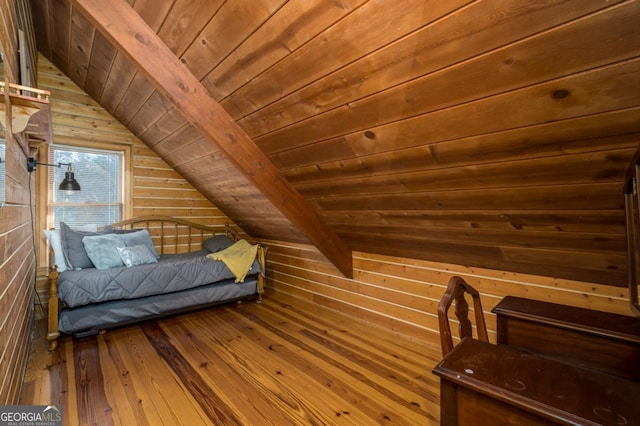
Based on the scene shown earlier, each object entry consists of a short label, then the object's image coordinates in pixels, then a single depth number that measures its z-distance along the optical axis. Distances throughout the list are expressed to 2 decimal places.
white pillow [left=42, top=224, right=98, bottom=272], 2.91
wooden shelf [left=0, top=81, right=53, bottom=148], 1.17
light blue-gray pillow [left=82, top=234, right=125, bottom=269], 2.97
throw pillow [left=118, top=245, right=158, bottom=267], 3.02
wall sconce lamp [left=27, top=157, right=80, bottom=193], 3.12
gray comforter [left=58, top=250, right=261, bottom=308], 2.54
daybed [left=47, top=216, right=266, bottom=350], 2.55
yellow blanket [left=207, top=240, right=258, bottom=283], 3.43
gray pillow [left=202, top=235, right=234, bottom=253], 3.92
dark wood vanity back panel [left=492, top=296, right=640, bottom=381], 1.18
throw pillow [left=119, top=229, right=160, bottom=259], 3.30
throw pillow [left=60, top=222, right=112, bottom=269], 2.96
